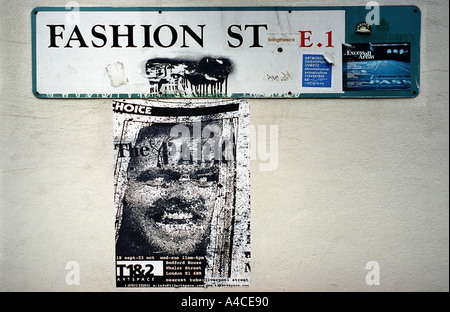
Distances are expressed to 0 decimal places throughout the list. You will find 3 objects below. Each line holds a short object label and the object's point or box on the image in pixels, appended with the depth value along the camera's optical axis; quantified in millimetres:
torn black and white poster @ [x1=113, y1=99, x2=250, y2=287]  3385
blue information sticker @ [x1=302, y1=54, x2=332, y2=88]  3350
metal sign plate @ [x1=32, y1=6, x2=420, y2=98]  3348
